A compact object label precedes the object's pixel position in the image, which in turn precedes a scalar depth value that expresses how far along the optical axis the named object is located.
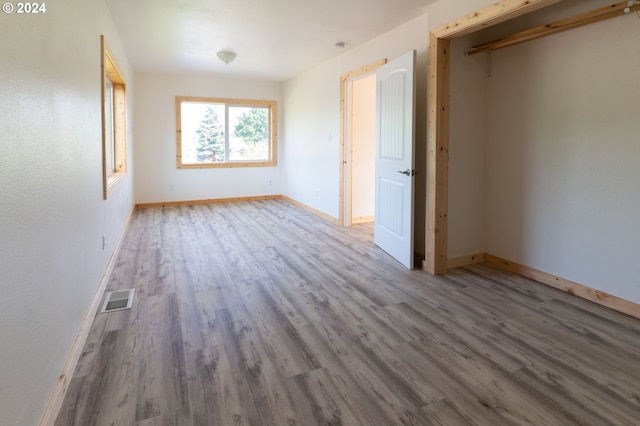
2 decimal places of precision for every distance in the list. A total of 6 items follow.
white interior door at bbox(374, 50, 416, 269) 3.86
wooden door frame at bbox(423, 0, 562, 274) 3.60
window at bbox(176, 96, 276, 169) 7.89
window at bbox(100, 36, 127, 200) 4.54
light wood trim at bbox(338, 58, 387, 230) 5.75
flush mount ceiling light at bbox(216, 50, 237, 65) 5.57
